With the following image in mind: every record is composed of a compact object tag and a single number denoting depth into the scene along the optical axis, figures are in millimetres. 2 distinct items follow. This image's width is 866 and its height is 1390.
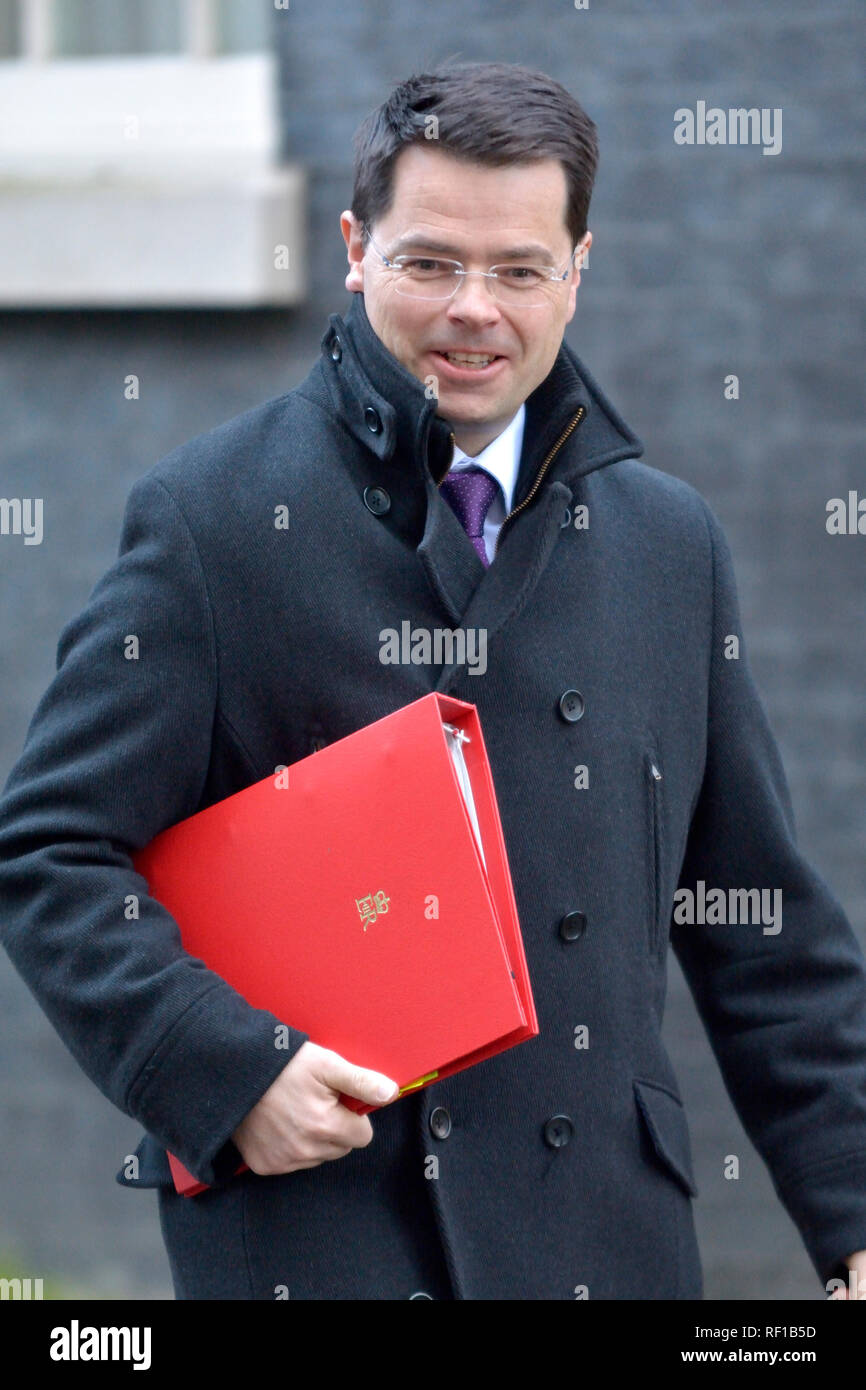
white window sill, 9453
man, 4395
